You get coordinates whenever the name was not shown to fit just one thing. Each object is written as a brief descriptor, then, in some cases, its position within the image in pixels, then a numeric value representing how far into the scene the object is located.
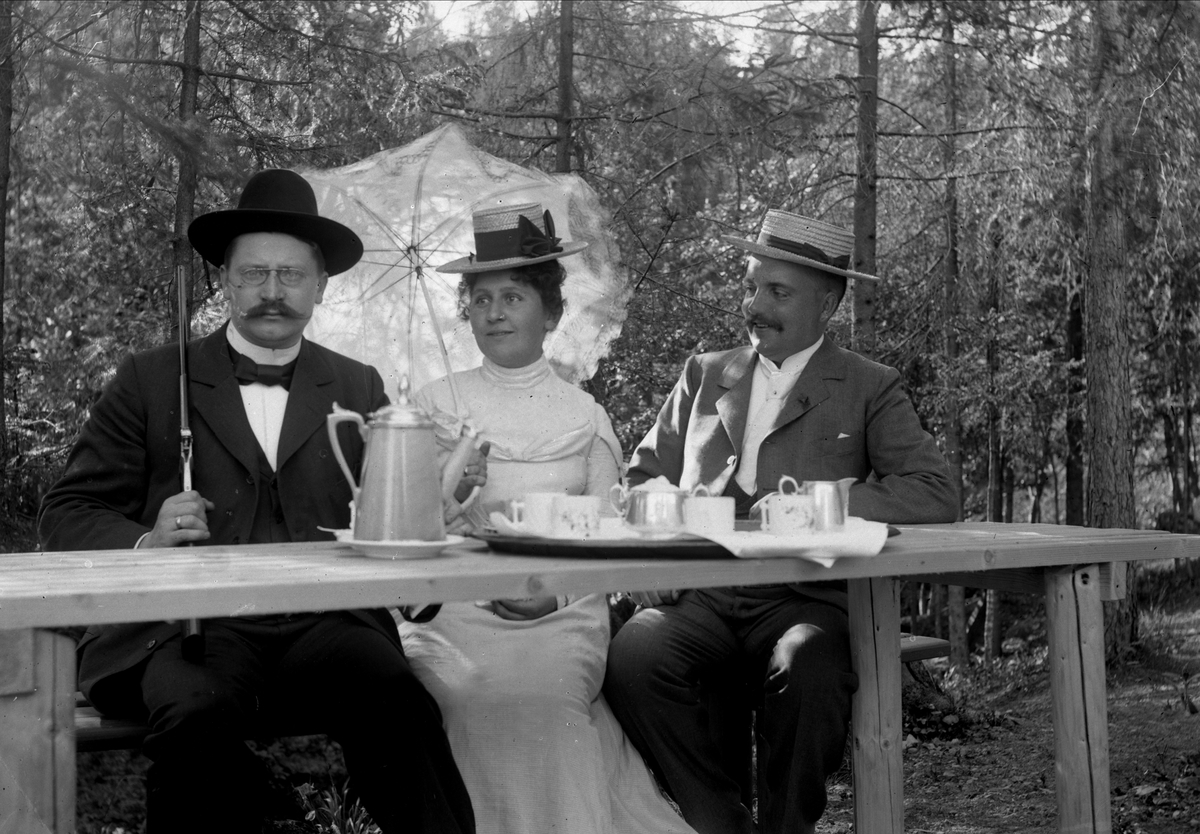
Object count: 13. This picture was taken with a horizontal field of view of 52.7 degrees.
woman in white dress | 2.85
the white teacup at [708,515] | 2.46
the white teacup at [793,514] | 2.51
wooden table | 1.88
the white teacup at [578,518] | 2.51
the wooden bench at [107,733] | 2.66
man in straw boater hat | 3.06
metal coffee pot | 2.30
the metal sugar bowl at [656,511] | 2.49
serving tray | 2.32
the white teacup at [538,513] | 2.54
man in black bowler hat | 2.58
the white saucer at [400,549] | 2.26
